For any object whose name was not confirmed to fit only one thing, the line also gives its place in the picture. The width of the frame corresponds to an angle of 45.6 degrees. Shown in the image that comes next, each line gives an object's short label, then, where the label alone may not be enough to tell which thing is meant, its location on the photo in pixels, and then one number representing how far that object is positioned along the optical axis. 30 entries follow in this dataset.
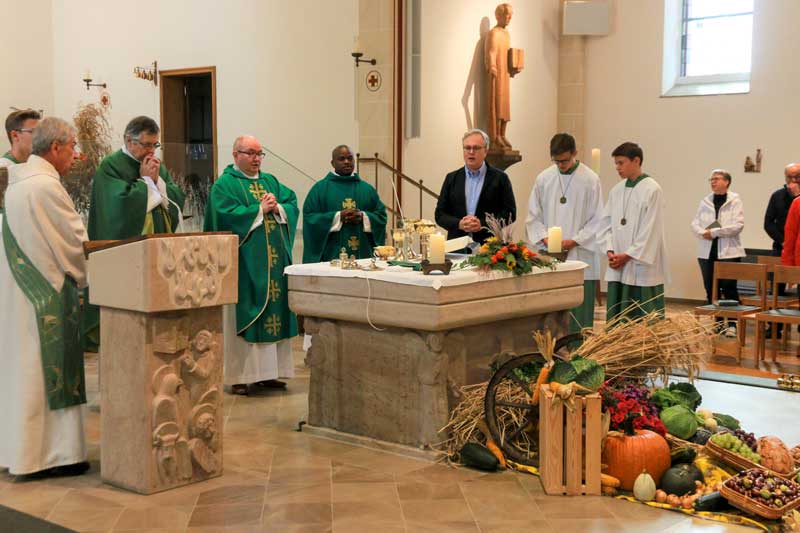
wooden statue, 10.70
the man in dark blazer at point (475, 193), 6.61
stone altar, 4.86
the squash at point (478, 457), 4.72
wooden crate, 4.36
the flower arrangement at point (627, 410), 4.56
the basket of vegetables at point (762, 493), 3.99
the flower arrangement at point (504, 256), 5.10
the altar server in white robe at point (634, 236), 7.39
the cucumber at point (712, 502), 4.18
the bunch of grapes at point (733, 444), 4.49
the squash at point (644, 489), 4.30
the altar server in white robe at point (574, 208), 7.22
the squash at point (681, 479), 4.34
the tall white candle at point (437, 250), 4.90
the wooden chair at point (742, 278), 8.22
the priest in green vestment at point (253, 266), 6.52
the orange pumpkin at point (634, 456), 4.42
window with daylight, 12.23
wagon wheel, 4.82
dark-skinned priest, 7.13
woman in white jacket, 10.36
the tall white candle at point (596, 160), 8.60
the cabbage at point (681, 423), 4.72
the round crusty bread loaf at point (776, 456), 4.41
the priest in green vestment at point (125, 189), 5.63
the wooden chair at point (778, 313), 7.82
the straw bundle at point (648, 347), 5.10
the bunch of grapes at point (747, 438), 4.65
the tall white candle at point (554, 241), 5.65
